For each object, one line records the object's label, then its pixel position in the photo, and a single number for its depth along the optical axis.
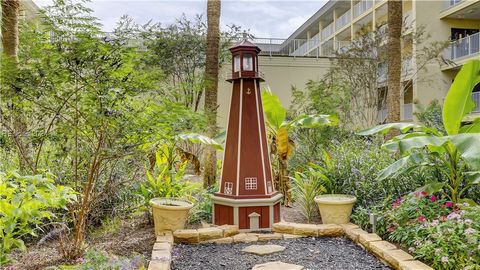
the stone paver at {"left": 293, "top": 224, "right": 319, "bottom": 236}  5.88
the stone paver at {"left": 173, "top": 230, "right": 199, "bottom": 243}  5.59
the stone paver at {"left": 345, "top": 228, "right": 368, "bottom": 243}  5.49
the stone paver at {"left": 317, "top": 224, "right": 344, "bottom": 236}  5.86
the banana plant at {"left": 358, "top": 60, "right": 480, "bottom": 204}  4.98
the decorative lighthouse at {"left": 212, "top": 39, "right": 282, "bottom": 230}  6.15
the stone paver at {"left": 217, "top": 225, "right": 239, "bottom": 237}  5.82
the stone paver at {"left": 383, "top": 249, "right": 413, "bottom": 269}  4.29
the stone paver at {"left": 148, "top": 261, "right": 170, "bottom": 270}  4.20
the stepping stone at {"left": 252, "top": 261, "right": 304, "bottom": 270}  4.51
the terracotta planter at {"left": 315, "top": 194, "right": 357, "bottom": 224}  5.96
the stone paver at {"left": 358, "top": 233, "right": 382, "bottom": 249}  5.08
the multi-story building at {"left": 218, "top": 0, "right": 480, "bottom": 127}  16.67
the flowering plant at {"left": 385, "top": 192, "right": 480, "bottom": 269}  3.81
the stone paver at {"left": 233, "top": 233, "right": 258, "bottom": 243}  5.71
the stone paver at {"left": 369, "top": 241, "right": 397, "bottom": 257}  4.71
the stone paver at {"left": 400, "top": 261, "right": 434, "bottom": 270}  3.97
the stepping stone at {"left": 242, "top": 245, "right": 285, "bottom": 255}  5.15
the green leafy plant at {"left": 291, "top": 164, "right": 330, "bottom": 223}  6.68
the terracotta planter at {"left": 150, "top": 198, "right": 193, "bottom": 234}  5.60
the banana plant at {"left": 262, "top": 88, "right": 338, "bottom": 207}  7.61
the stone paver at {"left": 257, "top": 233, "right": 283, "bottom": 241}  5.77
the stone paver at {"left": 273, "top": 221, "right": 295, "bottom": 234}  5.98
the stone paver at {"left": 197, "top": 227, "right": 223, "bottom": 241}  5.65
